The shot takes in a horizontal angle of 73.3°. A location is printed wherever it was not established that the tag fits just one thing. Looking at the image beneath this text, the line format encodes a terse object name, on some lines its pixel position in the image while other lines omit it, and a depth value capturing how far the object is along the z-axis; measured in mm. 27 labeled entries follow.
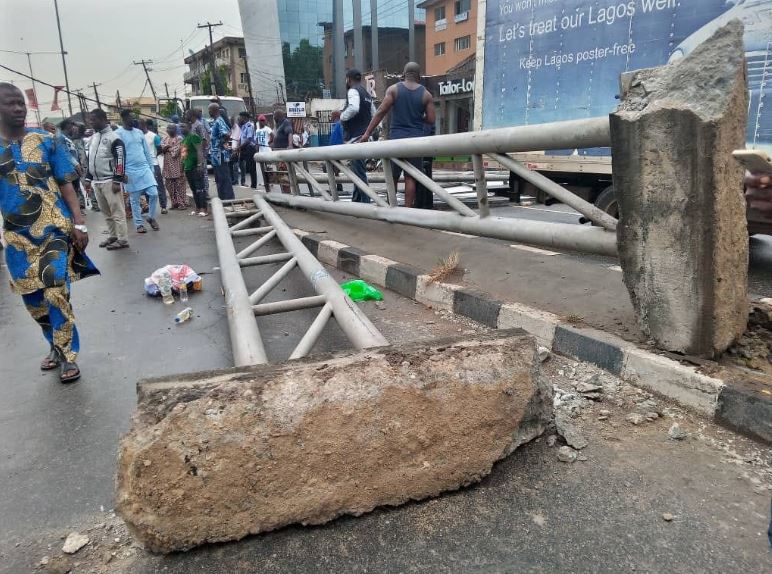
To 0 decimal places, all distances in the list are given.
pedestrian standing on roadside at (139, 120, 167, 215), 11031
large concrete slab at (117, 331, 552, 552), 1604
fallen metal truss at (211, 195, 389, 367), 2379
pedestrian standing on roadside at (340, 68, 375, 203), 7293
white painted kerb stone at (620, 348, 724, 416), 2252
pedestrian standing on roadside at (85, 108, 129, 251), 7219
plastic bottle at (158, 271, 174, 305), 4902
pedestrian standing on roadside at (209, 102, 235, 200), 10288
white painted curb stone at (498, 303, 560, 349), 3099
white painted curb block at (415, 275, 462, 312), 3965
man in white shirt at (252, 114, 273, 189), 13414
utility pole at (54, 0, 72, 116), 38116
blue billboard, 4938
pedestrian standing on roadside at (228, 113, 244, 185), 11909
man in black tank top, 6434
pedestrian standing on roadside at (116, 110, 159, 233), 8328
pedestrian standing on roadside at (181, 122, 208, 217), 9703
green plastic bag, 4438
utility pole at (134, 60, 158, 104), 51678
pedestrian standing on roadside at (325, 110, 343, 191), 8812
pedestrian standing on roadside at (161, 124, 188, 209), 10406
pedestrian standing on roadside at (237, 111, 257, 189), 12953
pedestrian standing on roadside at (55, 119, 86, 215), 12443
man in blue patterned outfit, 3143
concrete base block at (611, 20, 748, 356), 2178
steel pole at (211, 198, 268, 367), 2307
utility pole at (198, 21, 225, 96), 38269
